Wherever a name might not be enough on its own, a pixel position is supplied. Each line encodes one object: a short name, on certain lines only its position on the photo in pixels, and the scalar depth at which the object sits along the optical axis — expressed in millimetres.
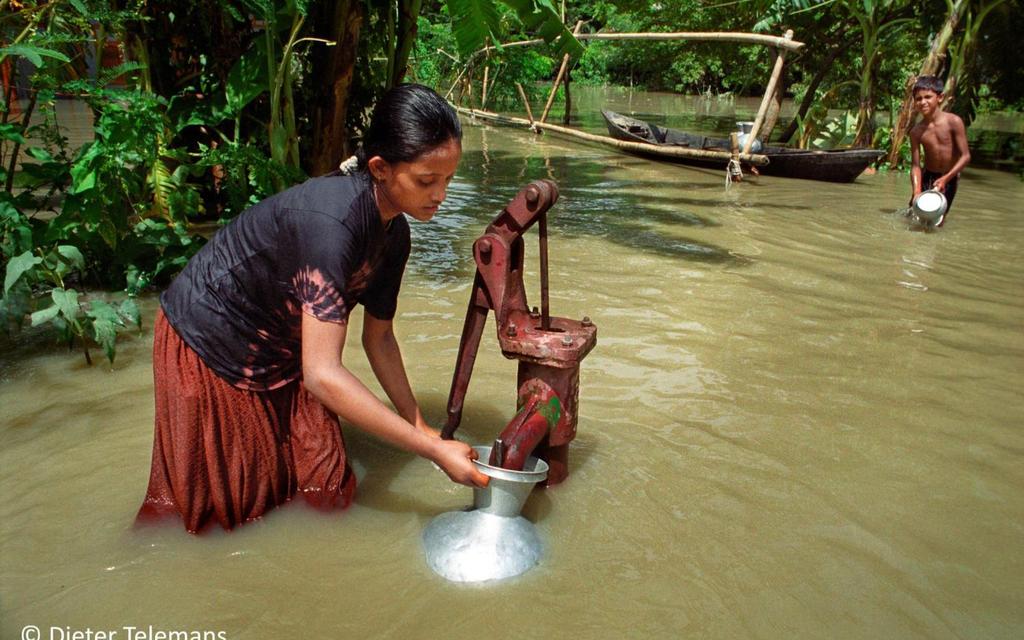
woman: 1654
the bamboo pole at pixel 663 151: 8352
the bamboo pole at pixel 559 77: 10844
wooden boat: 8508
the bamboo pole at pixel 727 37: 7619
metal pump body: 1886
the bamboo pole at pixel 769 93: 7914
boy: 6012
